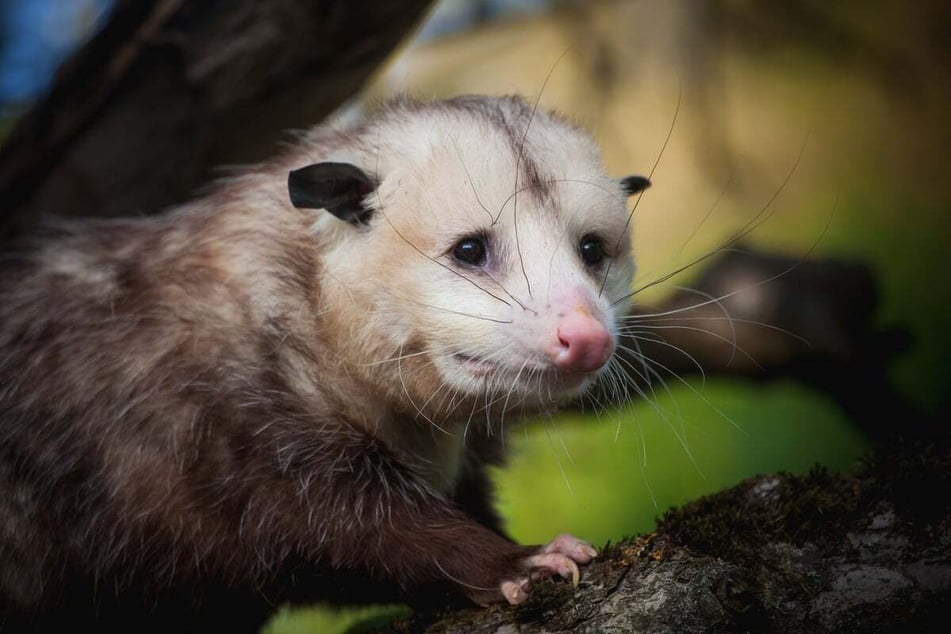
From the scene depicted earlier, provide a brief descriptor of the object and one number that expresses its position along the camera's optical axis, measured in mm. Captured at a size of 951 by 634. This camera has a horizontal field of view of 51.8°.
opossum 2340
